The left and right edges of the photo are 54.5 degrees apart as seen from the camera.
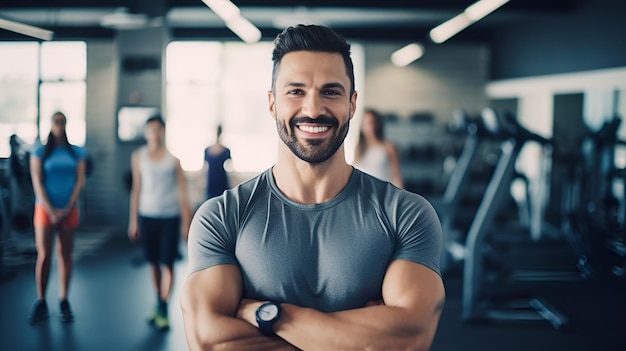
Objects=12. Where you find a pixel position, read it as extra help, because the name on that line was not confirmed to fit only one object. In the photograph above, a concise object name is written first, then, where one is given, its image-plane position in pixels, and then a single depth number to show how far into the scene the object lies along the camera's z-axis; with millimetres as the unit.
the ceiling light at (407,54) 9367
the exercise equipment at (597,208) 6035
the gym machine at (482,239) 4922
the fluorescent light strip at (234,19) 5321
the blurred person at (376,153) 5141
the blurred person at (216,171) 6184
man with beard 1356
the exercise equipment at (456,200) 6215
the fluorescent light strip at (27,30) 3423
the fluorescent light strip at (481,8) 5191
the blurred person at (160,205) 4434
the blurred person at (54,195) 4074
